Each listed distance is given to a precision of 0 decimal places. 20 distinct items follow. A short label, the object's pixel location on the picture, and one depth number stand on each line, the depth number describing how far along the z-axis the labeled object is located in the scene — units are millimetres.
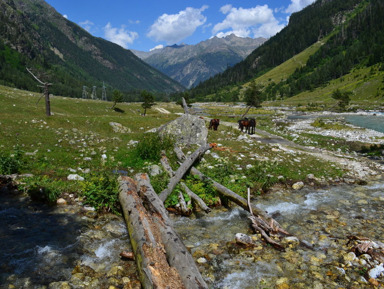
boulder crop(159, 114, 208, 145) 20844
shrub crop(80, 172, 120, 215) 9562
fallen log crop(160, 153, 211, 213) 10008
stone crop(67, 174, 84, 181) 11852
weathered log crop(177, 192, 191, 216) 9805
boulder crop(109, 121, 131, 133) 25891
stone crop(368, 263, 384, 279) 6410
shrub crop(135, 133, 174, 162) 15492
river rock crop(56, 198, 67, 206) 9981
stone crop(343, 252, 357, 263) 7096
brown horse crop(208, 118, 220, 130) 29550
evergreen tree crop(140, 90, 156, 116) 73188
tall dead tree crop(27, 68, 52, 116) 25478
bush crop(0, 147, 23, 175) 11945
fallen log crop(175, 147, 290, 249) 8290
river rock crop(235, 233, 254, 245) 7740
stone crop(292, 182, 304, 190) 13359
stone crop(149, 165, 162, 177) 13042
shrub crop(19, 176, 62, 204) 10039
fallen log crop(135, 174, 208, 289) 5387
